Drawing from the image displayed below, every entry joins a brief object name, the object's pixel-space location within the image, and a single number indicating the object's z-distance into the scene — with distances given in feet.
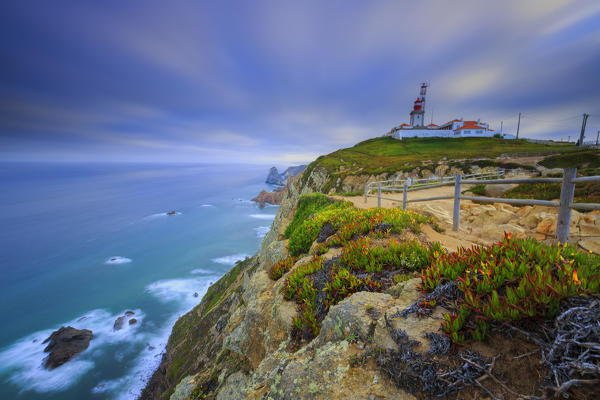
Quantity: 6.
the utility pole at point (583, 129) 189.16
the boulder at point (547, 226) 21.26
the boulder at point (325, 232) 25.61
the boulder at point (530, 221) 24.12
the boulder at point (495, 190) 44.52
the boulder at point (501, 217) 26.81
